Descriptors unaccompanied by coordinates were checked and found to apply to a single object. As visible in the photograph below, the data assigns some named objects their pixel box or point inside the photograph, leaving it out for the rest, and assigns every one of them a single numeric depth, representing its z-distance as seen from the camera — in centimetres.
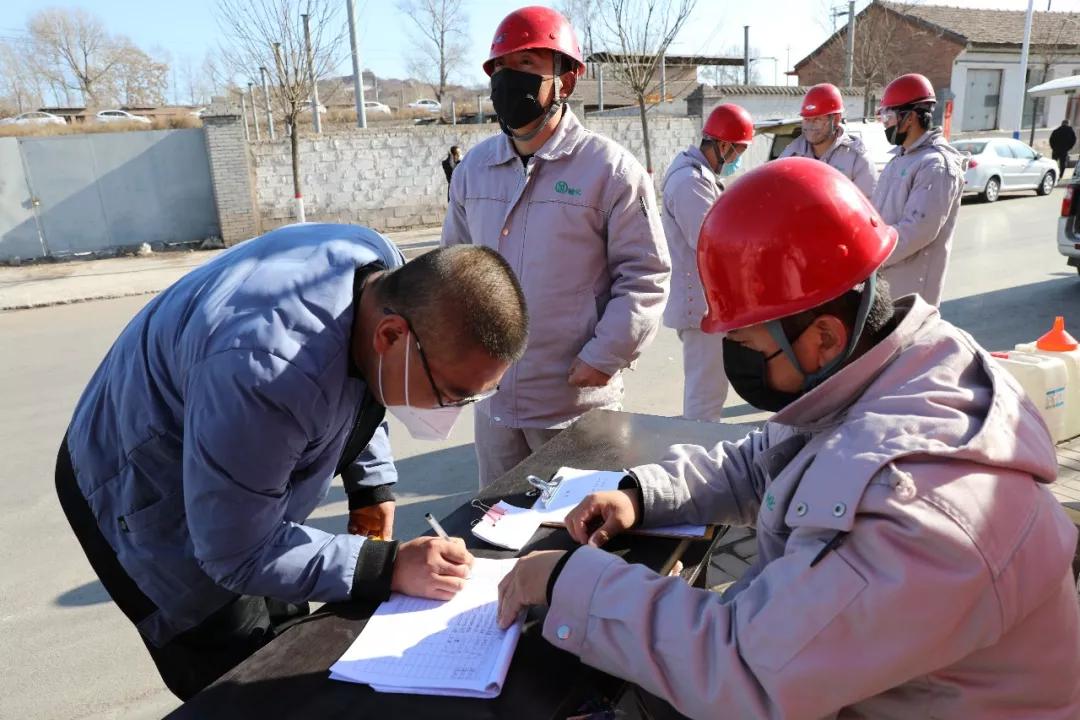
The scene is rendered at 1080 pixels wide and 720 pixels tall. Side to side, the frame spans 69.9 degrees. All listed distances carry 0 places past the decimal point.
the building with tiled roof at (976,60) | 3192
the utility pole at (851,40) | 2503
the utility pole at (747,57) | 3856
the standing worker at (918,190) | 426
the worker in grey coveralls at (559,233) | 272
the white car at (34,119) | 2765
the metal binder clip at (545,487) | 199
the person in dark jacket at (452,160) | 1279
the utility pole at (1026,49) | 2344
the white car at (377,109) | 3634
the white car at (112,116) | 3127
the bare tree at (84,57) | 4562
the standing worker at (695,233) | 408
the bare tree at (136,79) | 4553
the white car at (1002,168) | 1543
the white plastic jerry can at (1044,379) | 400
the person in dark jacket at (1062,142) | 1797
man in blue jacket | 143
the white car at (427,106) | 3991
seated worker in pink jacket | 110
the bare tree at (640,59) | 1471
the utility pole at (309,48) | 1380
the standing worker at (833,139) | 515
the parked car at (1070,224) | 788
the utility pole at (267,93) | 1442
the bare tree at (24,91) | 4500
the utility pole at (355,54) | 1535
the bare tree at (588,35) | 1580
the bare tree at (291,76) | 1336
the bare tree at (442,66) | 4153
